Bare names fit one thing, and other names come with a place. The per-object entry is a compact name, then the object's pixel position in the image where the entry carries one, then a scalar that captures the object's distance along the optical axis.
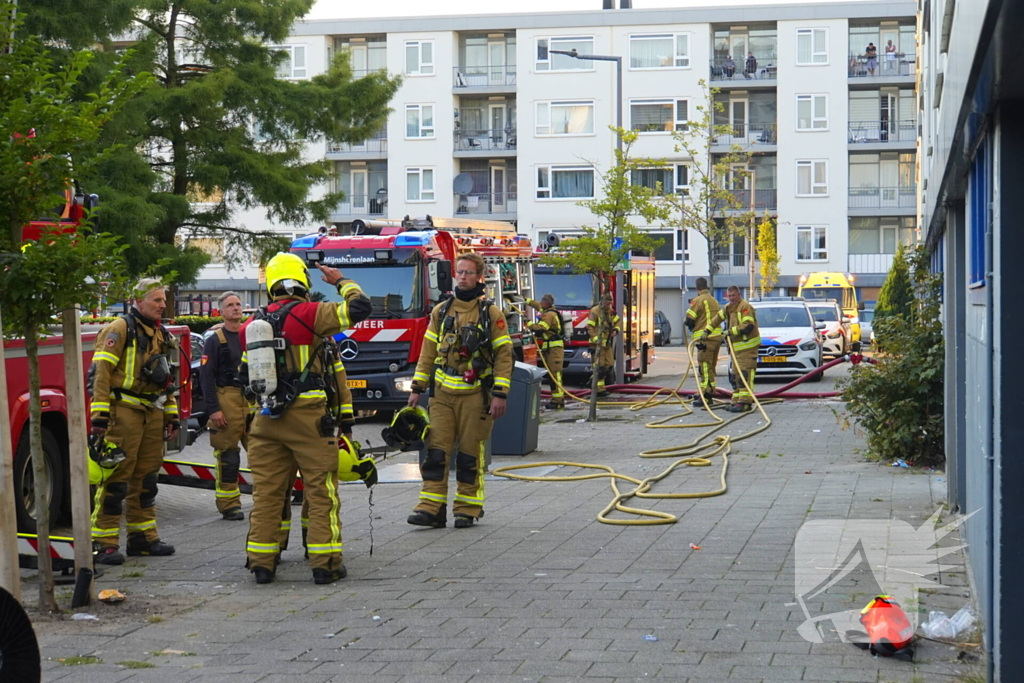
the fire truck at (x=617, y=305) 24.52
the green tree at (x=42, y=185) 6.47
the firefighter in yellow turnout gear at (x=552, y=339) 21.60
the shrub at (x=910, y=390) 12.19
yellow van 44.50
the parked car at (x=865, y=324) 47.72
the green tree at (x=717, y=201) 39.03
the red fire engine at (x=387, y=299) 18.02
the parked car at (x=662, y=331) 52.16
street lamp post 24.75
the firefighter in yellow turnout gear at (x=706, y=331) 20.08
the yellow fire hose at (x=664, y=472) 9.61
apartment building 57.38
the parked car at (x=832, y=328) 30.55
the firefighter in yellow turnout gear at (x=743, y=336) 19.67
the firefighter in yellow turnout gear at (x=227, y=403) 10.01
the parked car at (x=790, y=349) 25.64
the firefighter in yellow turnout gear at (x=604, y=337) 19.64
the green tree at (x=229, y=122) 25.30
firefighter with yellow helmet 7.59
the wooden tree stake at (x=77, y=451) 6.93
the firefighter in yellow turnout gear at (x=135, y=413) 8.46
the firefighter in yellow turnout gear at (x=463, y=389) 9.41
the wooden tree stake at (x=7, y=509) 6.21
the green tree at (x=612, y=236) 20.28
